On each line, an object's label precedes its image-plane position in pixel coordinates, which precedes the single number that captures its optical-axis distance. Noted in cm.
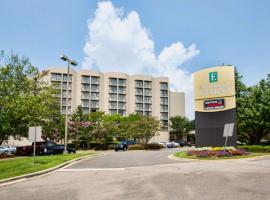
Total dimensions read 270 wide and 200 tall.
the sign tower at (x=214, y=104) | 1910
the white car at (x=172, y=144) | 4074
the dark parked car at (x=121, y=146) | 3039
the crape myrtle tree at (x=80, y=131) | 3746
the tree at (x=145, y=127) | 3481
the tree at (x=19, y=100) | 2029
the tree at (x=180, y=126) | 6431
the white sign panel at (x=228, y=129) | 1492
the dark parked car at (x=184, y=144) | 4440
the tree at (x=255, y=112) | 2348
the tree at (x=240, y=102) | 2506
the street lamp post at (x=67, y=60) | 1877
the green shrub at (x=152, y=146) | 3211
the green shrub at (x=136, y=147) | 3163
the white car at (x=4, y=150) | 2670
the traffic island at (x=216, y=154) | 1567
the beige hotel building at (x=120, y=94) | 6213
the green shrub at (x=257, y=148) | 1920
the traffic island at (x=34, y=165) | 959
